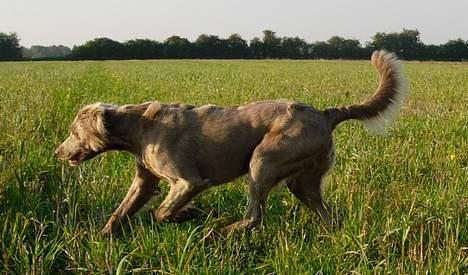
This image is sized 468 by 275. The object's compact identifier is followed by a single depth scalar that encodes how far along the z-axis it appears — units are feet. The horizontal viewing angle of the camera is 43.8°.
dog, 12.21
